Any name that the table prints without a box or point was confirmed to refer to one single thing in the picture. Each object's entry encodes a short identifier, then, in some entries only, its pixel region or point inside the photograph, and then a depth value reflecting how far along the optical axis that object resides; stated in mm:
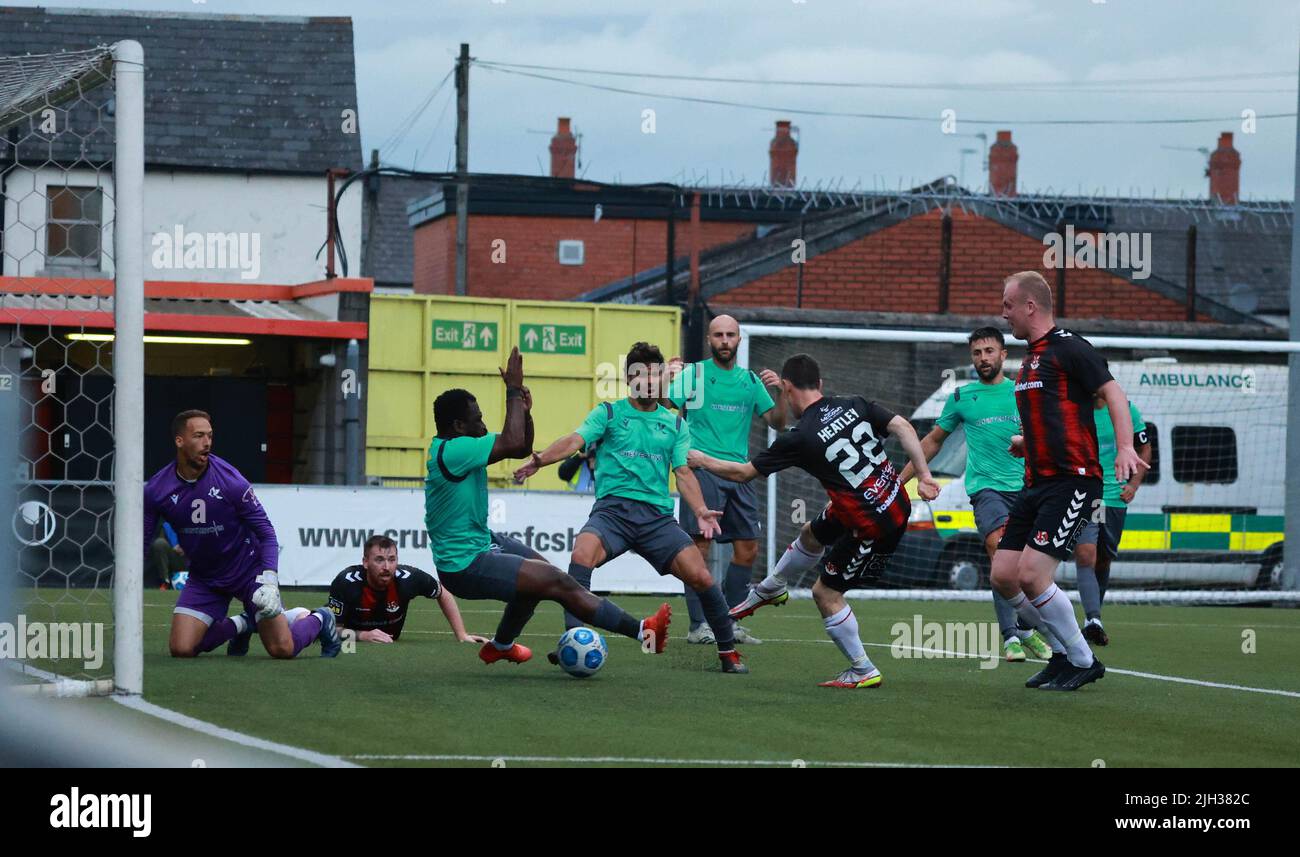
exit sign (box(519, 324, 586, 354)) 23281
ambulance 21391
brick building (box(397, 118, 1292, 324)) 30109
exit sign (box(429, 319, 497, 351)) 23000
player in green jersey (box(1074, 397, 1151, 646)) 12625
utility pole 31000
